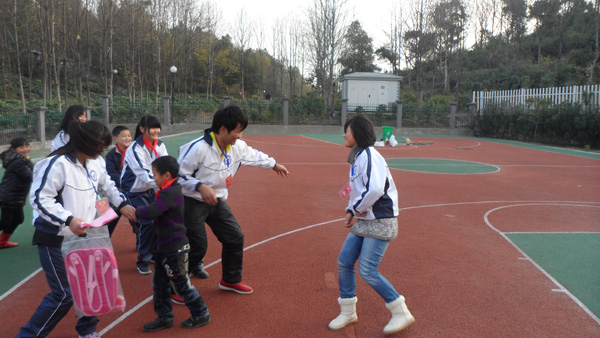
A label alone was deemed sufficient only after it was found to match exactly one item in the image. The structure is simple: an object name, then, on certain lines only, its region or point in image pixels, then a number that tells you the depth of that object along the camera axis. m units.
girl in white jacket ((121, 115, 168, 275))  4.58
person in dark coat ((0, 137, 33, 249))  5.30
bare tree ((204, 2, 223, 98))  41.66
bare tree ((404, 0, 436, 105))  40.62
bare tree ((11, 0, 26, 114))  22.09
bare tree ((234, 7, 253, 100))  50.19
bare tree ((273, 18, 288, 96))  53.75
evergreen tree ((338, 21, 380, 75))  53.78
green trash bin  22.41
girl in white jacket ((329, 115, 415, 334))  3.42
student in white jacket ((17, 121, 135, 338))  2.92
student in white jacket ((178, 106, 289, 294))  3.78
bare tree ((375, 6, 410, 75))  46.20
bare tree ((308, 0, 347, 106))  39.00
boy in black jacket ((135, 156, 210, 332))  3.39
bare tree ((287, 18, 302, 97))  53.34
